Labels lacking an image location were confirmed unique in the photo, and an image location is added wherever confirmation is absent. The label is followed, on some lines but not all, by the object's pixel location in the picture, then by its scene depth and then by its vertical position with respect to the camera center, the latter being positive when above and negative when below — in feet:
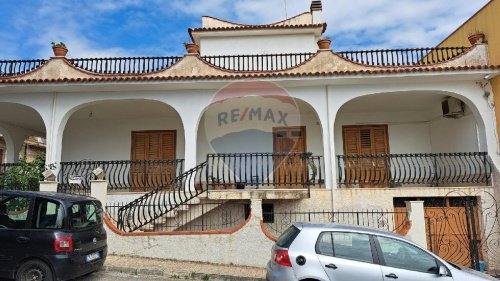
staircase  27.43 -1.47
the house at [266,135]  29.04 +5.76
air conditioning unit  34.47 +7.72
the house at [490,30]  31.24 +15.02
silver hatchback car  15.25 -3.43
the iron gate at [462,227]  29.96 -4.04
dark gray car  17.19 -2.53
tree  30.68 +1.14
